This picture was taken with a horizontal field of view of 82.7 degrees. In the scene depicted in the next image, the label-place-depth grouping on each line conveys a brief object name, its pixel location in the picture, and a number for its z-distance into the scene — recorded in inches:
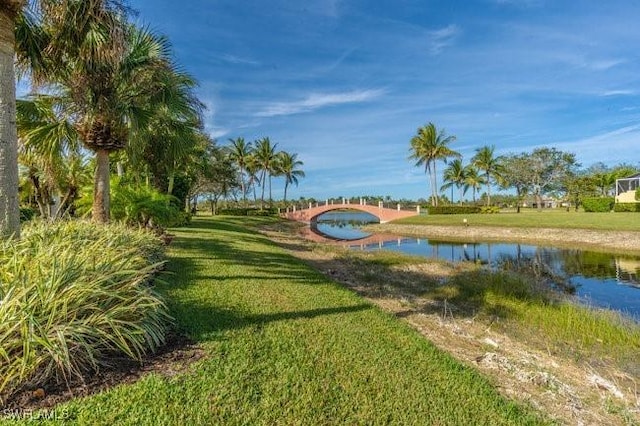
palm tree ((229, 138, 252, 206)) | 2063.2
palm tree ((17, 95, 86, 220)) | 297.1
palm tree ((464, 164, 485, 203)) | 2209.6
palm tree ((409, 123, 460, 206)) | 1787.6
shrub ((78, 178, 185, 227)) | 439.2
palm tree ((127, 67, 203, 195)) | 376.2
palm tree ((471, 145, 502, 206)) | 2126.0
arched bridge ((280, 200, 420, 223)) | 1618.0
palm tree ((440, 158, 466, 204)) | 2225.6
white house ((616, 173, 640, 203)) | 1568.7
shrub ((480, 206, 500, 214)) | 1627.1
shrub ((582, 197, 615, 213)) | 1464.7
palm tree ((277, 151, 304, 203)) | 2233.0
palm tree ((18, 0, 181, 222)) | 239.5
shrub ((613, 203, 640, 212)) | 1310.3
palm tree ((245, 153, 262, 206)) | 2092.8
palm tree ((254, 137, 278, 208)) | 2094.0
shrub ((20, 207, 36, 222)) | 531.1
